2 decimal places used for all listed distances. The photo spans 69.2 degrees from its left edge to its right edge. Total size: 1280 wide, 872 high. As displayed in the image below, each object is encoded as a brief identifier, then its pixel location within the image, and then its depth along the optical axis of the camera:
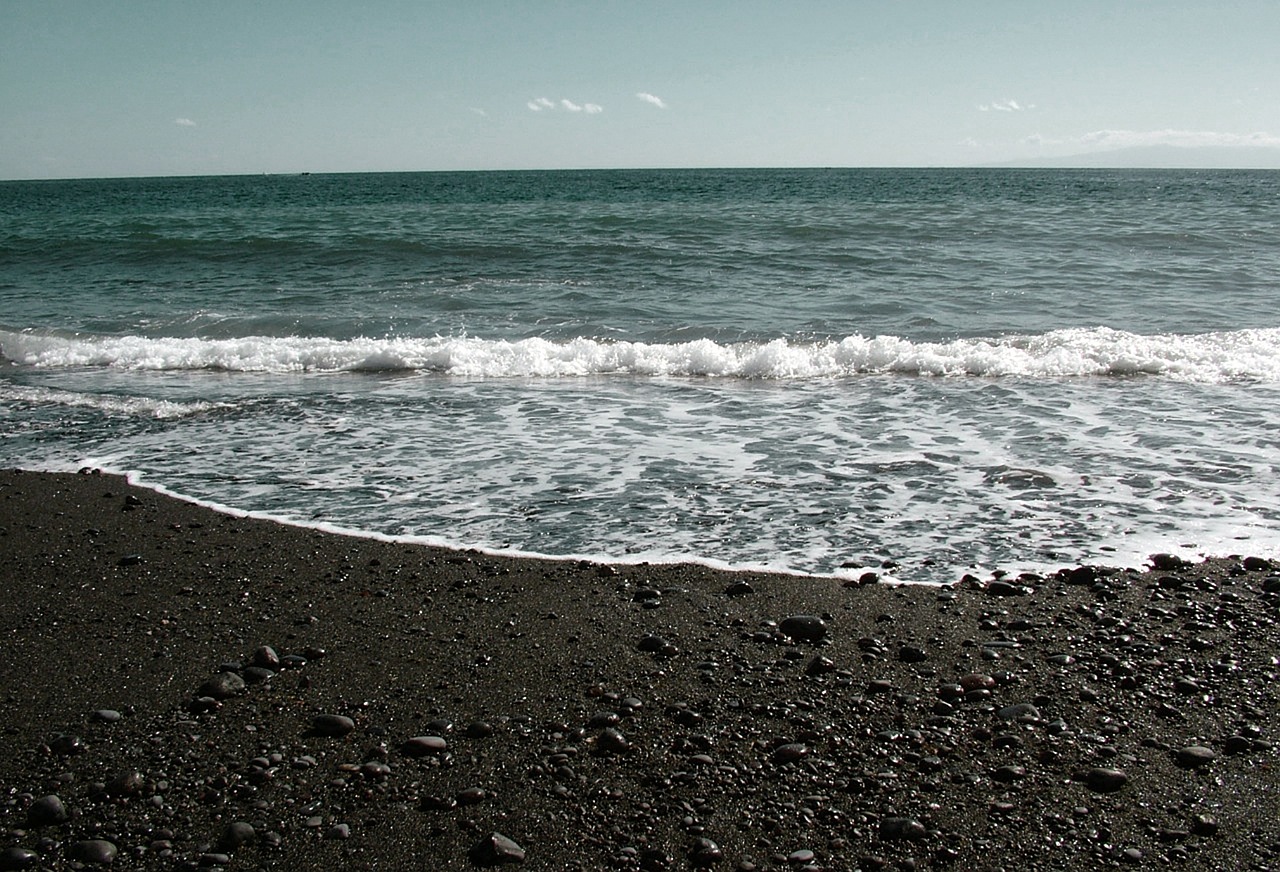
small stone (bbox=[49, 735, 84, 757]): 3.19
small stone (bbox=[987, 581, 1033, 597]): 4.54
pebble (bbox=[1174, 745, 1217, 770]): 3.14
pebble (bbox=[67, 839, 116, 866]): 2.68
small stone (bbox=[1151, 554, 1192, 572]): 4.83
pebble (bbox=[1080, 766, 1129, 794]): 3.01
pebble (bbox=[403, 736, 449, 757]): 3.20
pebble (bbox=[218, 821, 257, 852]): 2.73
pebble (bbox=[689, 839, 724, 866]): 2.68
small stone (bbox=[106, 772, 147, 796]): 2.96
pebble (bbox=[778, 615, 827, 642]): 4.06
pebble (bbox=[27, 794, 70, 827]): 2.83
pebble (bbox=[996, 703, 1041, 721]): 3.42
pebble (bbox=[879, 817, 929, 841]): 2.78
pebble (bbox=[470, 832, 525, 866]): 2.68
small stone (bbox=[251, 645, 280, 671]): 3.80
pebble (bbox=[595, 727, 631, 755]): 3.22
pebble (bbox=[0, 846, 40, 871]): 2.66
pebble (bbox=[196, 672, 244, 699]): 3.56
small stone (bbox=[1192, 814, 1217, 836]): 2.79
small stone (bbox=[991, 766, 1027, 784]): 3.06
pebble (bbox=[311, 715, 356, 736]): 3.32
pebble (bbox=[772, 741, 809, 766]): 3.15
